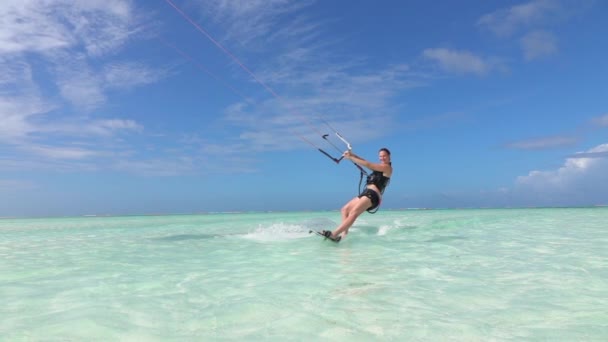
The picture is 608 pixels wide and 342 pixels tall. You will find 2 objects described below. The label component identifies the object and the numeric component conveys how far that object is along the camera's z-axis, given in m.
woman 9.49
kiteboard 9.29
